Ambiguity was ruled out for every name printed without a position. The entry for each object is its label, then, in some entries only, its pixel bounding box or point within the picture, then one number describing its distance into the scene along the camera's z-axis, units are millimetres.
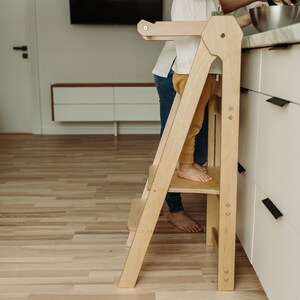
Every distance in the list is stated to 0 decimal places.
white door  4078
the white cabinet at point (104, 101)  3969
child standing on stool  1318
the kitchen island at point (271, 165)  887
